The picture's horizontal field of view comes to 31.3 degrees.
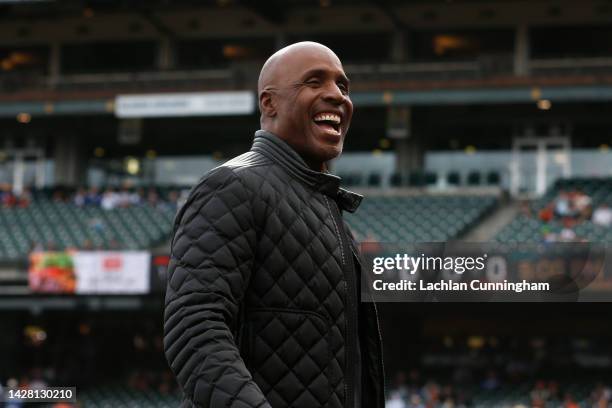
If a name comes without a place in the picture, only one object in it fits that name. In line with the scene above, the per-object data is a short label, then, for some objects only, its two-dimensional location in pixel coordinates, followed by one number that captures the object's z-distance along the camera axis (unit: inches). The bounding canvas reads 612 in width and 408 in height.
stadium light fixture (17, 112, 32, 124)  1253.1
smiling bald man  106.4
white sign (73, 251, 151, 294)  969.5
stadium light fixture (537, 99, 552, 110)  1130.7
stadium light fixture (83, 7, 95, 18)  1254.9
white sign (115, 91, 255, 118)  1170.6
